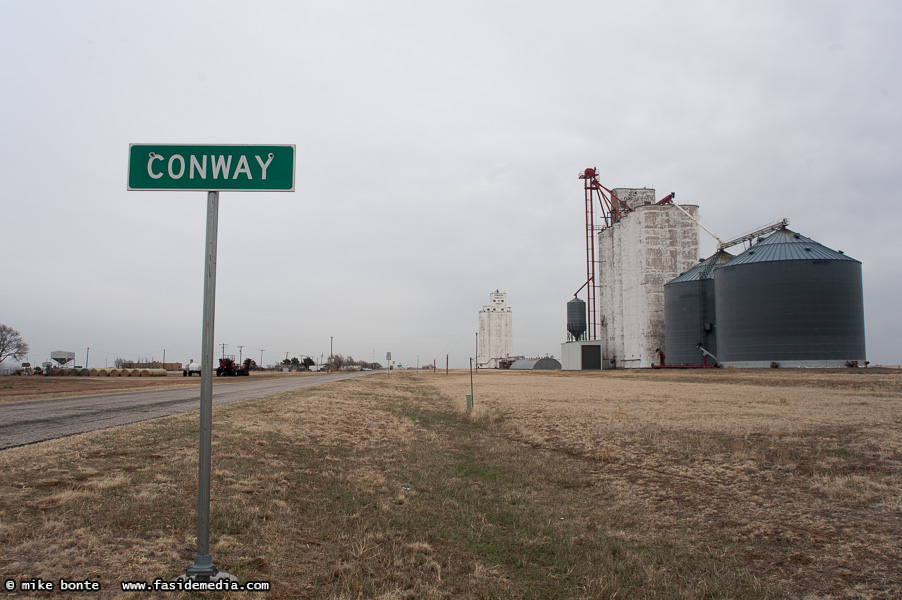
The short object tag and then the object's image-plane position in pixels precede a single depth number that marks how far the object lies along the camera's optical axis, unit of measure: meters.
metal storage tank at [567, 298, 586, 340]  103.88
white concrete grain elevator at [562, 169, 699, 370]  83.75
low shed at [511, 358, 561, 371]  147.50
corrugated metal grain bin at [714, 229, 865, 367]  59.66
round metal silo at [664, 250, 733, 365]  73.40
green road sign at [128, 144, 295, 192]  4.66
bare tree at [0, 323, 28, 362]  103.25
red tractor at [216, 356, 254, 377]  69.69
